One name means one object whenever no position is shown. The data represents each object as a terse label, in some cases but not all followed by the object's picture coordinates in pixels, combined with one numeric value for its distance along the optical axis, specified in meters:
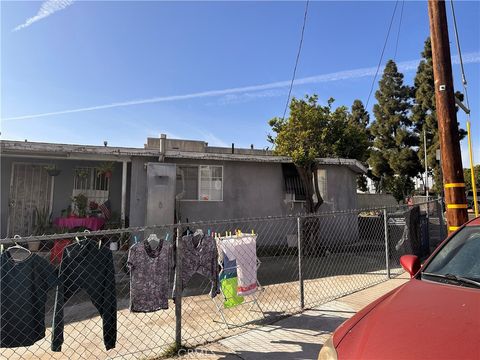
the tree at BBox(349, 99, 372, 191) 36.88
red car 1.94
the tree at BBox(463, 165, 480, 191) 52.92
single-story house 10.37
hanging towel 4.97
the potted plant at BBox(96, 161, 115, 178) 11.08
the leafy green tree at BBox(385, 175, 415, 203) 32.29
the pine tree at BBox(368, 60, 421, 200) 32.50
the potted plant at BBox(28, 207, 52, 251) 9.65
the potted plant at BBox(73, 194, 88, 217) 10.53
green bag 4.88
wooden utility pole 5.43
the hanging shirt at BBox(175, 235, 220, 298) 4.58
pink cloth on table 9.97
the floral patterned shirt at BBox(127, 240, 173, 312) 4.10
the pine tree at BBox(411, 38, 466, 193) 28.47
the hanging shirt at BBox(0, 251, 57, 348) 3.21
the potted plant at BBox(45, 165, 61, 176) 10.83
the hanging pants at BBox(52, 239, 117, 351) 3.50
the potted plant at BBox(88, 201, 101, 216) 10.72
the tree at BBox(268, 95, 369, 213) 11.96
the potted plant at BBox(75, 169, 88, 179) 11.31
